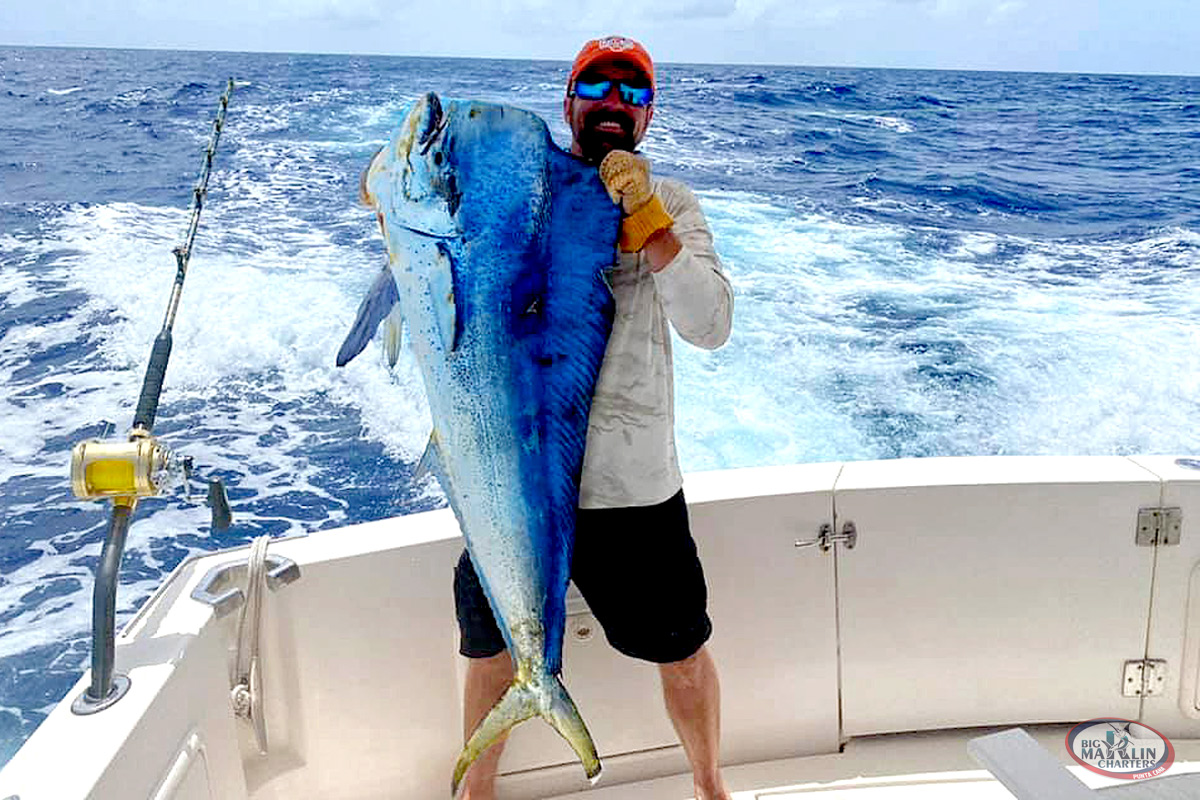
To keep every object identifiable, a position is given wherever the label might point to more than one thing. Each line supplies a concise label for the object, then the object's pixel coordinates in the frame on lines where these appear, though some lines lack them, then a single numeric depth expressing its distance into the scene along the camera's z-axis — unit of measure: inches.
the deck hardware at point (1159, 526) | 81.4
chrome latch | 81.7
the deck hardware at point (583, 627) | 78.7
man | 55.6
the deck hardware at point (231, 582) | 67.1
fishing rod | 52.3
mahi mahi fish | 44.8
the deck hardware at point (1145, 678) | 84.8
